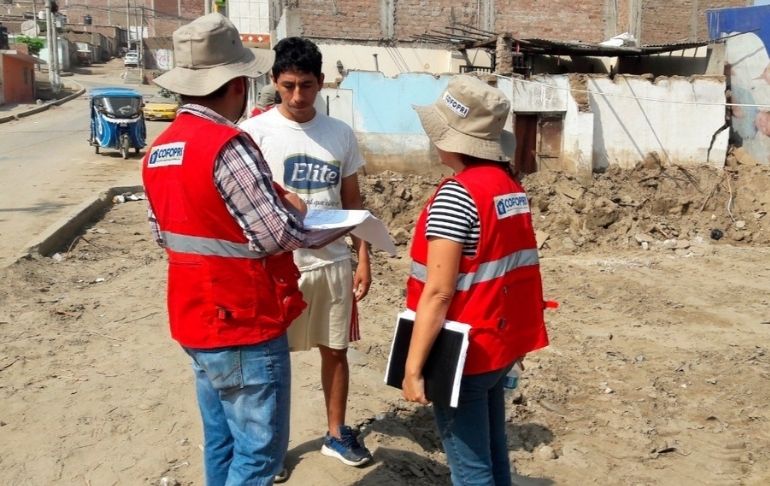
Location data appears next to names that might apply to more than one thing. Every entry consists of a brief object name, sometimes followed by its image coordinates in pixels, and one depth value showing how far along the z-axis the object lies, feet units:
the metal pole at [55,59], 112.78
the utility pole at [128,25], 218.01
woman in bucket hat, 7.63
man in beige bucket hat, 7.38
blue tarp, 42.73
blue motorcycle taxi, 54.95
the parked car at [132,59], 179.32
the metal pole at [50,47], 106.63
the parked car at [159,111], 96.17
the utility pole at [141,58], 161.92
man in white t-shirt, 10.54
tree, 158.16
